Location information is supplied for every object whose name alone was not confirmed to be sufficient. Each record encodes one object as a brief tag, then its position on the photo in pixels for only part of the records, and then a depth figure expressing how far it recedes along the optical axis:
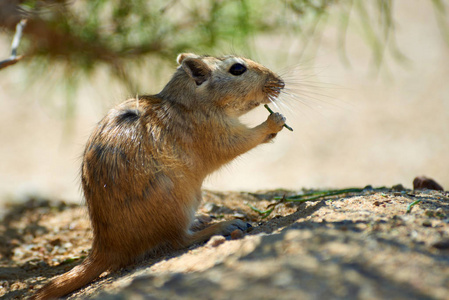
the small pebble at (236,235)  5.52
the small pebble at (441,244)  4.06
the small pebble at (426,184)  7.16
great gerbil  5.97
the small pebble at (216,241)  5.28
